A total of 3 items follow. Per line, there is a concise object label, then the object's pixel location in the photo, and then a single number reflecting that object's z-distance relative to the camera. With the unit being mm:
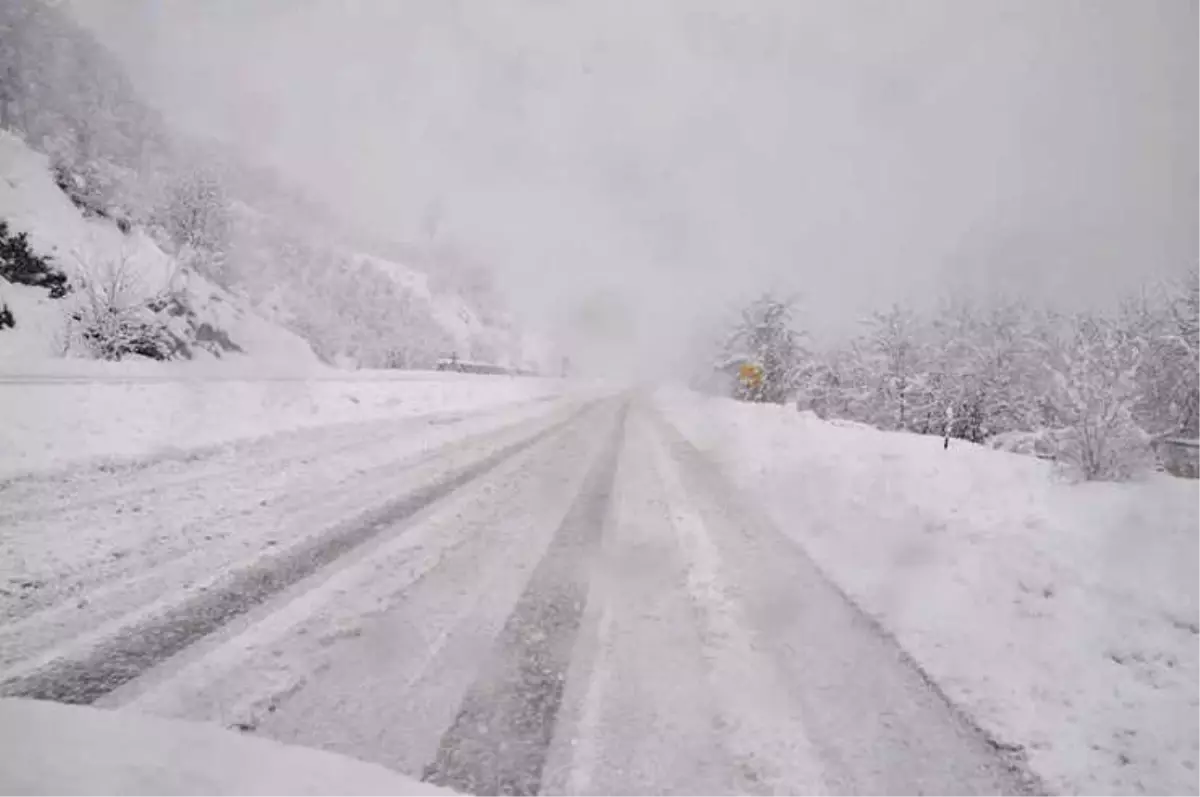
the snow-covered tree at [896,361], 25062
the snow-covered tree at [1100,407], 7852
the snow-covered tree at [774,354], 36531
